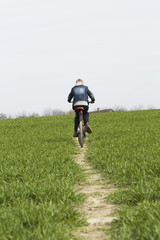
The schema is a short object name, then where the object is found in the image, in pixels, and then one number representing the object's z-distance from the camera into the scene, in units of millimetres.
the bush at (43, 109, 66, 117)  114312
